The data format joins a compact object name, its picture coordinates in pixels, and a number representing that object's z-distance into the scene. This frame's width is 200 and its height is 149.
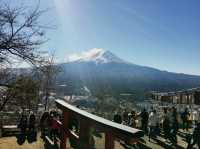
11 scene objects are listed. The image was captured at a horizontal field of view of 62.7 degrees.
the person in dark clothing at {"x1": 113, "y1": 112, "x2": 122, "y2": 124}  8.77
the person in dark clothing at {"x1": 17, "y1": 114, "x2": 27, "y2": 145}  7.10
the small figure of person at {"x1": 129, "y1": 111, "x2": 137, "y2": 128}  9.14
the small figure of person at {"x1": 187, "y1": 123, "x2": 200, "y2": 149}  6.72
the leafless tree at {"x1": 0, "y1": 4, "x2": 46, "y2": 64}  4.90
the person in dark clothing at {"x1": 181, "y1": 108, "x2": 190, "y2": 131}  9.65
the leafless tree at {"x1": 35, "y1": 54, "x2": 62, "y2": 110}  16.50
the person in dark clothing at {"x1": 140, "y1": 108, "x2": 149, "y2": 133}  9.15
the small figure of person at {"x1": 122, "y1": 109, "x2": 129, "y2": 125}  10.27
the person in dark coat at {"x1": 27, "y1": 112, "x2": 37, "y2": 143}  7.03
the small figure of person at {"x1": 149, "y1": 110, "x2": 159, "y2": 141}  8.41
